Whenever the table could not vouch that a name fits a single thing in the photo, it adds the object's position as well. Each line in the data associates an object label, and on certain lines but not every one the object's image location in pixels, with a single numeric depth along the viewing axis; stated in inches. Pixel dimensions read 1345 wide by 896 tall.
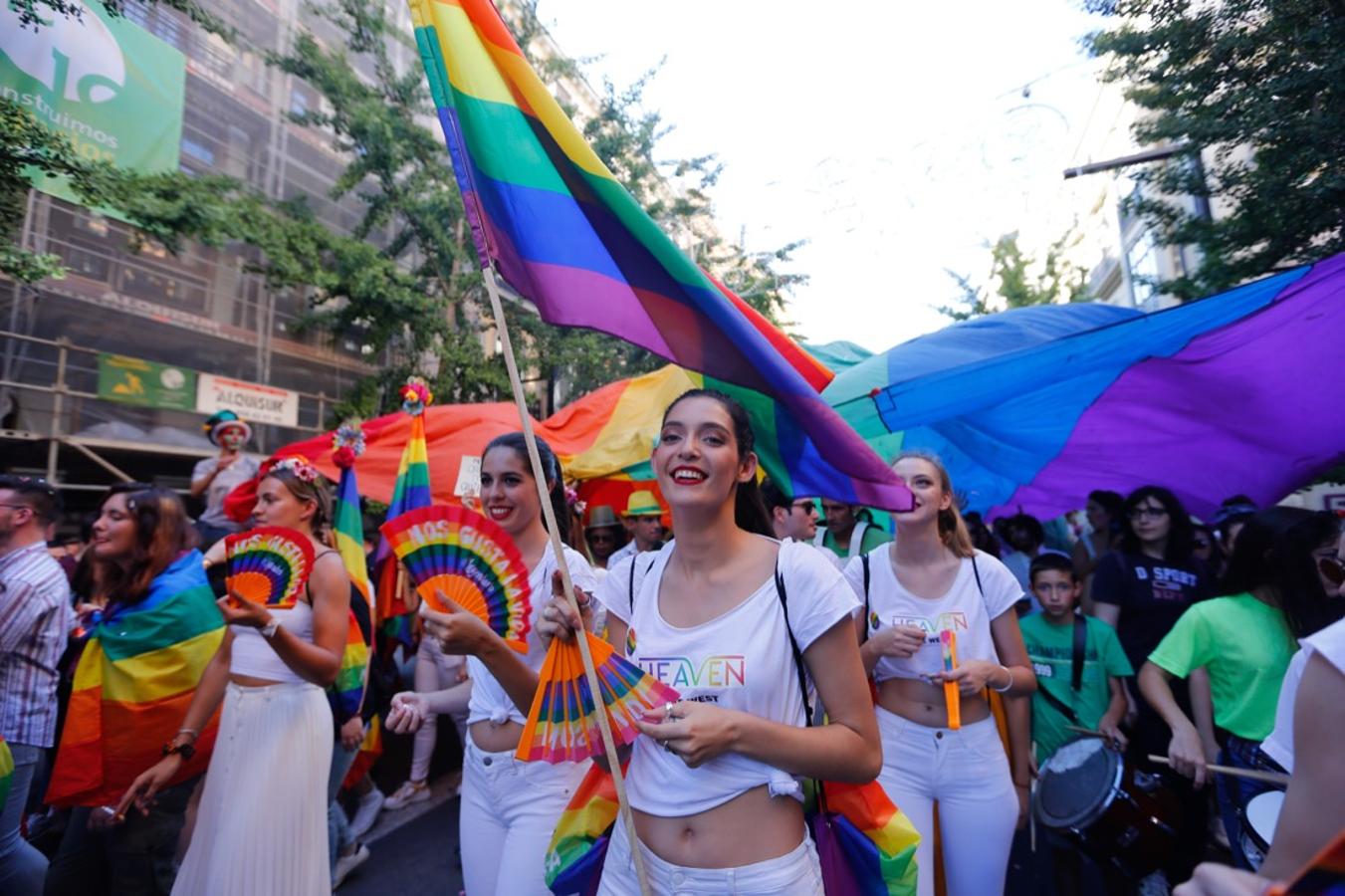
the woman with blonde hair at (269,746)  104.0
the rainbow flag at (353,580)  134.5
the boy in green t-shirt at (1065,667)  149.0
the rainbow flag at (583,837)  72.2
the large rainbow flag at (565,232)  86.3
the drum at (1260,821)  74.6
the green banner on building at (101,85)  280.5
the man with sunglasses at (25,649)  116.4
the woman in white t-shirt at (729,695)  63.2
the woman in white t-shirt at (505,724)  79.0
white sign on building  443.5
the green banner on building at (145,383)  393.8
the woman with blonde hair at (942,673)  108.2
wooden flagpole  64.6
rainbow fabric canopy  163.5
